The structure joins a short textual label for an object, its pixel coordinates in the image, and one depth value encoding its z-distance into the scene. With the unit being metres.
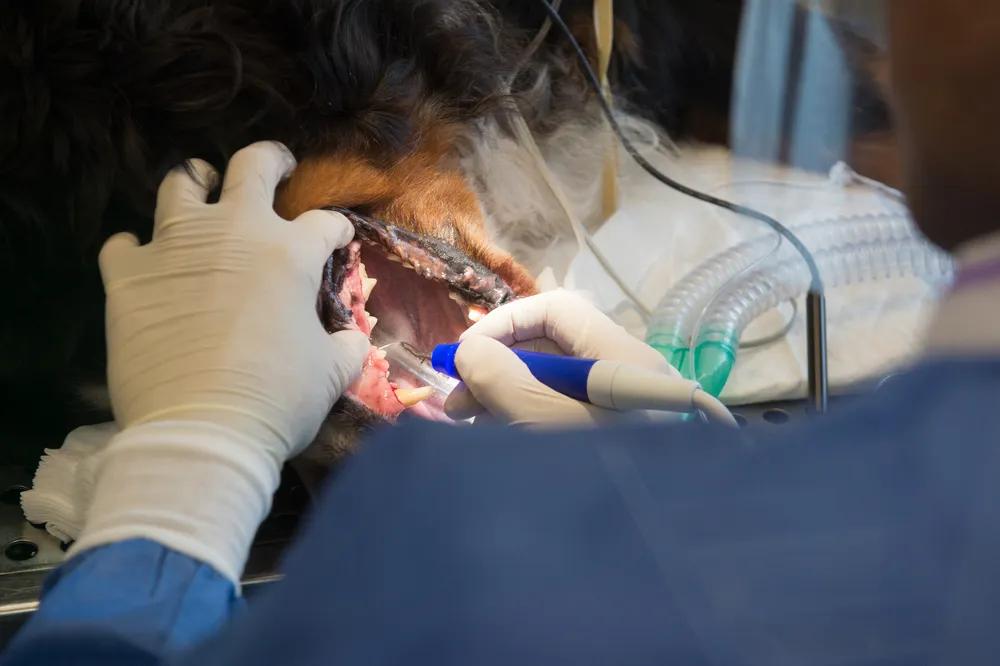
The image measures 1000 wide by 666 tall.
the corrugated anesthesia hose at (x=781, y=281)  1.04
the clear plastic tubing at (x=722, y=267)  1.10
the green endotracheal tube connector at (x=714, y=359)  1.02
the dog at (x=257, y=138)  0.84
